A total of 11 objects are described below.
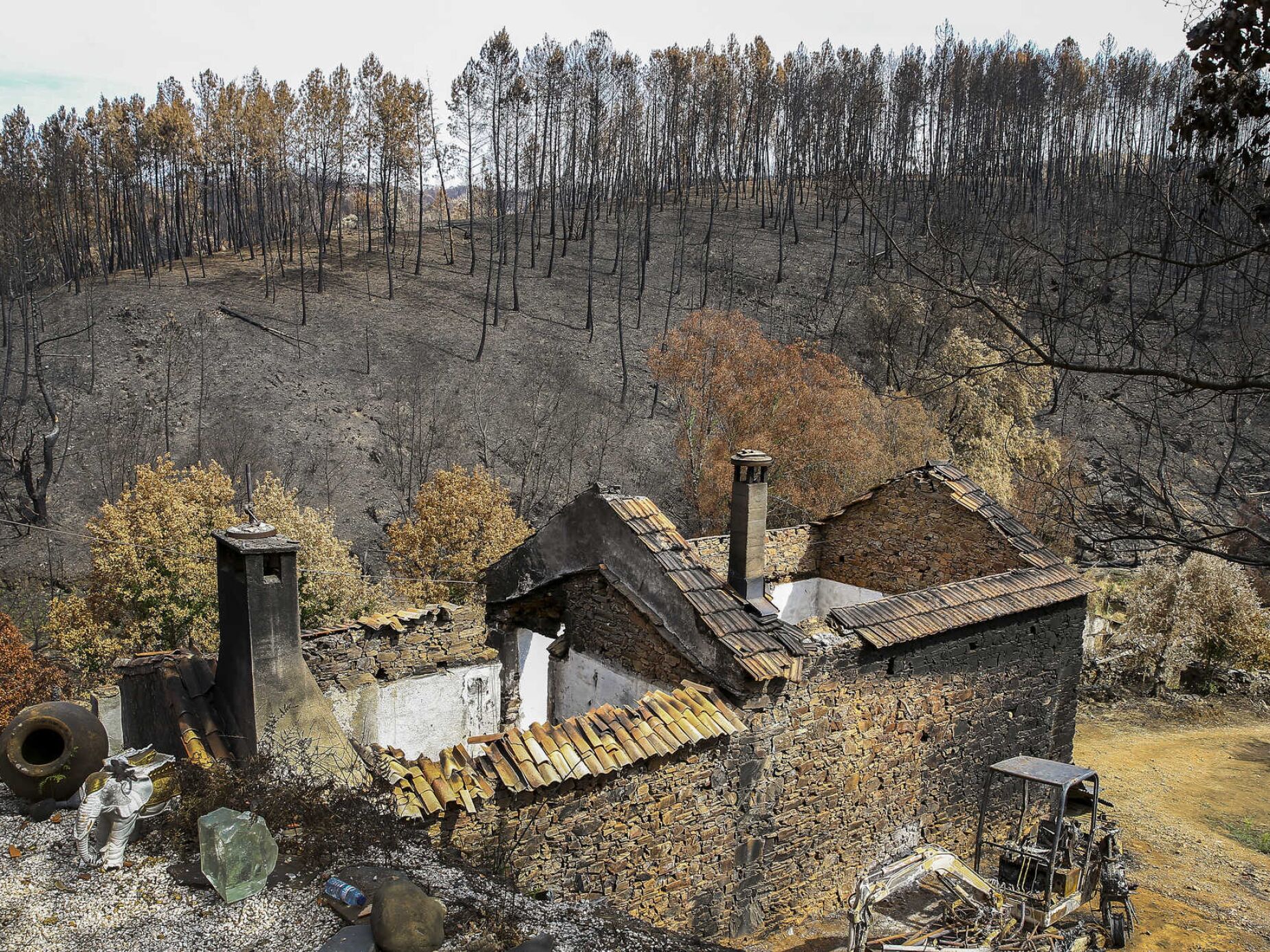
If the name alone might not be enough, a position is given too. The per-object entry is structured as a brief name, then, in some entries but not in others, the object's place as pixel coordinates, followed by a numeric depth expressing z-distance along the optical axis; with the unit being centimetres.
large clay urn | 655
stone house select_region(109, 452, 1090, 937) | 891
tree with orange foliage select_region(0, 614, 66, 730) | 1848
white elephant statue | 592
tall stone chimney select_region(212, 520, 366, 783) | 859
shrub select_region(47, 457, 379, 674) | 2131
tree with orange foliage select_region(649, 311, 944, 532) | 3038
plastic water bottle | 552
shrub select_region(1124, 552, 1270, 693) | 2217
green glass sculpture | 559
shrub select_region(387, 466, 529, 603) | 2550
